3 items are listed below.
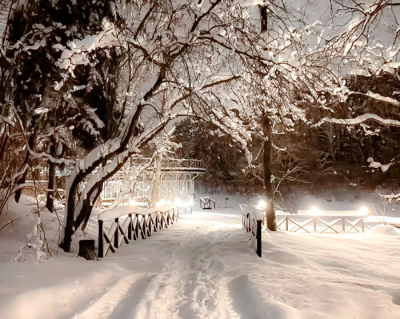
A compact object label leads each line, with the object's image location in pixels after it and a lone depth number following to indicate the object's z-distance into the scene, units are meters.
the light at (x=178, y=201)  27.20
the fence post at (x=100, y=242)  7.62
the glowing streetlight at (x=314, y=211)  17.92
